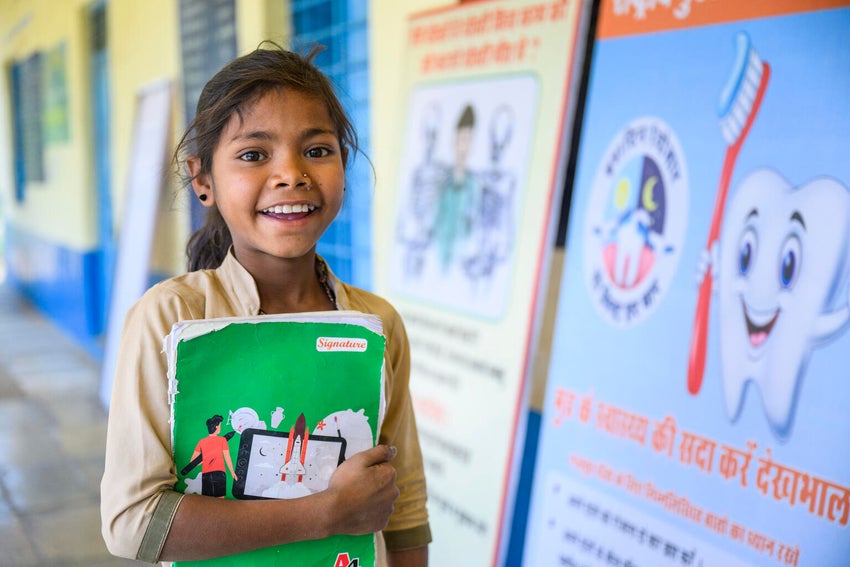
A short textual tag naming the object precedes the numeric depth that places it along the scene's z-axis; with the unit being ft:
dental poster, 4.57
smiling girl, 3.08
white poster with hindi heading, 6.79
